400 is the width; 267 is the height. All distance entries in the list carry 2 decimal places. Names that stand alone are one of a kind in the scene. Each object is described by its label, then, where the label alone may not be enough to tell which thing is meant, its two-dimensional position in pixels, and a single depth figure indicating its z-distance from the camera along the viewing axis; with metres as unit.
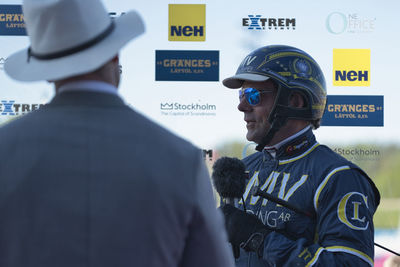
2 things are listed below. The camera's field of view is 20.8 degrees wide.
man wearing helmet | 3.06
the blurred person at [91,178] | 2.10
